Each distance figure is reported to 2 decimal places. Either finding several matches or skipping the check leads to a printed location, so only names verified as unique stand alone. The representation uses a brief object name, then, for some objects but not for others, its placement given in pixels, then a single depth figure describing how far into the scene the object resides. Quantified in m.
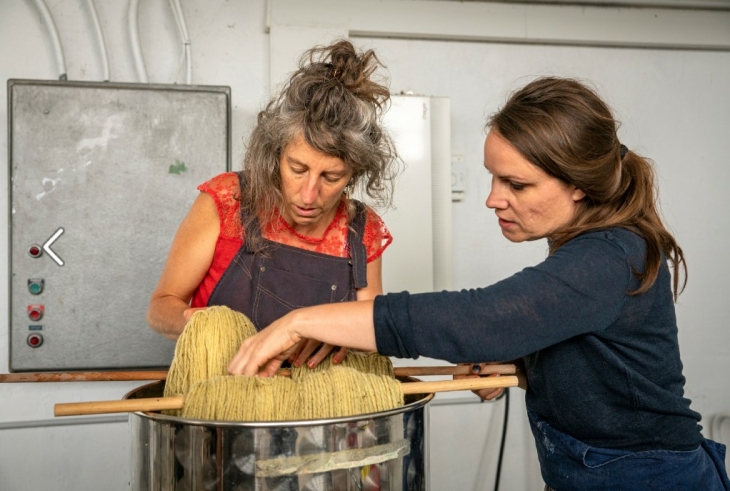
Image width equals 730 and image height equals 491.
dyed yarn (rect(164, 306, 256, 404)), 1.05
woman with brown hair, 0.92
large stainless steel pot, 0.83
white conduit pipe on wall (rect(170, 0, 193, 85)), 2.23
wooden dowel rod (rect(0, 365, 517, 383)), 1.06
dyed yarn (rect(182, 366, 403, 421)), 0.90
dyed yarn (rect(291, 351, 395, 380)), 1.16
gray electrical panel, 2.08
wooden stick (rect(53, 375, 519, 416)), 0.86
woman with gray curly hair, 1.38
